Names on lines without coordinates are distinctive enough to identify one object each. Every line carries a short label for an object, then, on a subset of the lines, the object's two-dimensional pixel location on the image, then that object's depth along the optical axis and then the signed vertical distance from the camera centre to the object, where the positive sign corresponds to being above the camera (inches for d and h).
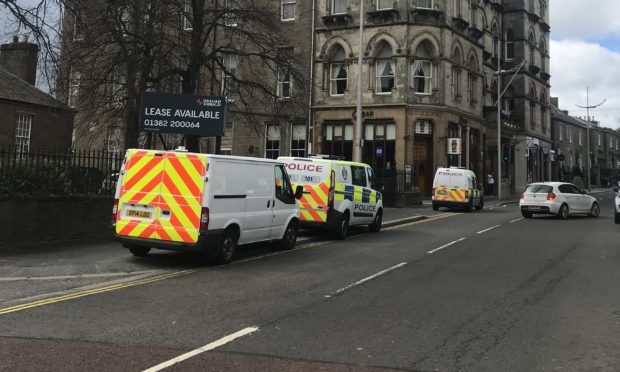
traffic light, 1590.9 +209.8
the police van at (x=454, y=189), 1023.0 +56.4
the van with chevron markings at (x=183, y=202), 363.3 +5.3
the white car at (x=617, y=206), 748.6 +21.2
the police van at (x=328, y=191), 538.9 +23.8
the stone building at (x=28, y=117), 1083.9 +195.0
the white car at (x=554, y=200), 853.8 +32.3
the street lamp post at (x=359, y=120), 861.2 +160.3
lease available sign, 555.2 +104.3
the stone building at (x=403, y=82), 1305.4 +349.6
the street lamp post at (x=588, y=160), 2395.4 +279.4
